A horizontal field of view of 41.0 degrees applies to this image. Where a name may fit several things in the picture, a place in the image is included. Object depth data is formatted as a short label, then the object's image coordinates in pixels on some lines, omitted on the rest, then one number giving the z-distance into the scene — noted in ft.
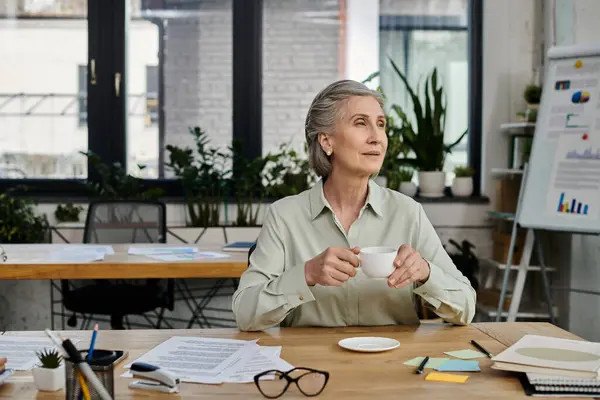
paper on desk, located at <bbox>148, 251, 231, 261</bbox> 11.76
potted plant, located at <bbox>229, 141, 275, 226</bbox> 15.85
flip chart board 12.78
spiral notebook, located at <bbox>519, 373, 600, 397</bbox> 4.75
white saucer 5.73
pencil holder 4.38
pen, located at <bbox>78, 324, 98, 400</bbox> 3.96
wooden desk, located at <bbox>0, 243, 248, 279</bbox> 11.14
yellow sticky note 5.05
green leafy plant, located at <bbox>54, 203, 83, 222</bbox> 16.19
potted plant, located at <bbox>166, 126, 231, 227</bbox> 15.83
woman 7.04
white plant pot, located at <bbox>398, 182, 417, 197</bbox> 16.57
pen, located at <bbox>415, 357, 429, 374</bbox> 5.23
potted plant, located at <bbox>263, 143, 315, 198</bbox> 16.01
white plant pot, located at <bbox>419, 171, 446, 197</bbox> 16.51
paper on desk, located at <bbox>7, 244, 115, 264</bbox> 11.53
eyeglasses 4.78
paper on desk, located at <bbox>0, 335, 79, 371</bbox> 5.41
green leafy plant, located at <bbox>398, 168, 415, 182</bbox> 16.63
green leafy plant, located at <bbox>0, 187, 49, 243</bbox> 15.37
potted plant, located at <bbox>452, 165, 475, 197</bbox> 16.62
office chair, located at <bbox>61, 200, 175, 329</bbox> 13.61
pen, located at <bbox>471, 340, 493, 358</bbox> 5.67
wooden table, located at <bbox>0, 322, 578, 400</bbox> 4.80
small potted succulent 4.81
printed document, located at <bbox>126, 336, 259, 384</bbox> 5.17
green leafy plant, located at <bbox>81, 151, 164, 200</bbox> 15.80
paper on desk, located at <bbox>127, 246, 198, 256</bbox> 12.25
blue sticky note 5.27
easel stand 13.91
